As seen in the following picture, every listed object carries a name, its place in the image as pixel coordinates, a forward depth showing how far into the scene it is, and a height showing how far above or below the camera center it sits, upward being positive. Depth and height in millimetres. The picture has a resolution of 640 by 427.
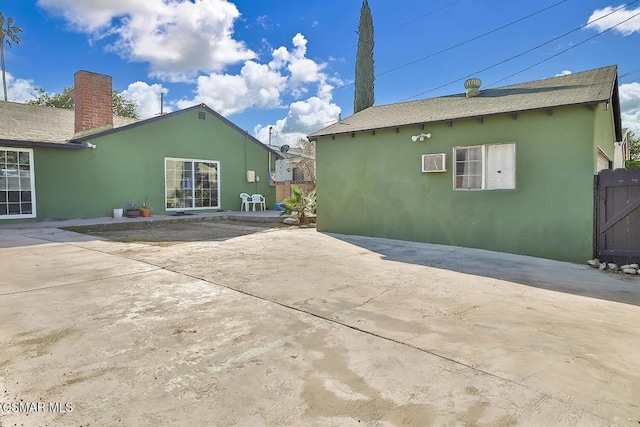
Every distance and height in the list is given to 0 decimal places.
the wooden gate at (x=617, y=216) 5602 -306
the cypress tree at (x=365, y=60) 18531 +7334
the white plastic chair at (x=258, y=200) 15938 -1
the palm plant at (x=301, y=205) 10992 -169
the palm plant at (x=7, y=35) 27147 +12961
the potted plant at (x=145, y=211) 12328 -350
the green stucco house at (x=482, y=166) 6129 +673
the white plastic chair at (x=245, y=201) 15656 -41
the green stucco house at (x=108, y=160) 10346 +1431
